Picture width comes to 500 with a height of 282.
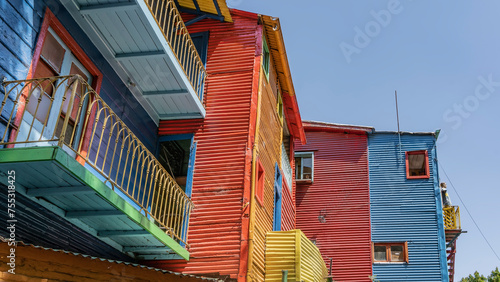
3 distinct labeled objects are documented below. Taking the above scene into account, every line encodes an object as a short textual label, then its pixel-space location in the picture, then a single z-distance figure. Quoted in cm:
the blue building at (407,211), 2122
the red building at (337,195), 2211
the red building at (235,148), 1195
